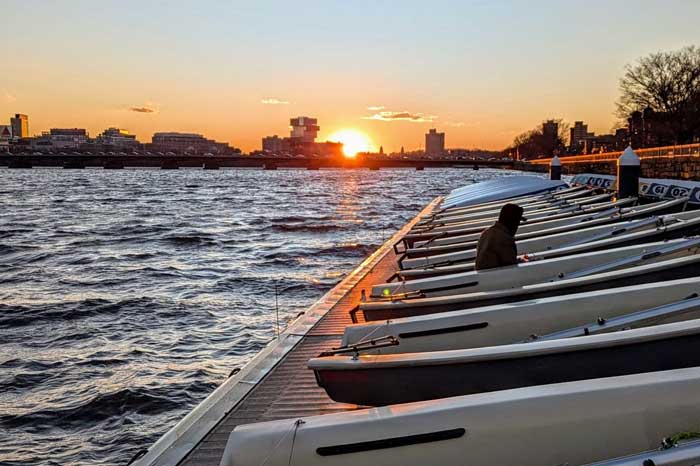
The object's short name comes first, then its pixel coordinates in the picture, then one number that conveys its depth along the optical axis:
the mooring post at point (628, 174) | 14.86
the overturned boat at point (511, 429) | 3.86
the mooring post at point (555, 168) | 29.06
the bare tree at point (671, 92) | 66.25
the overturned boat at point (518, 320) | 6.25
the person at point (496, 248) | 8.23
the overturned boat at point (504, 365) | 5.01
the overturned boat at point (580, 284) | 7.45
